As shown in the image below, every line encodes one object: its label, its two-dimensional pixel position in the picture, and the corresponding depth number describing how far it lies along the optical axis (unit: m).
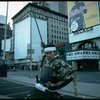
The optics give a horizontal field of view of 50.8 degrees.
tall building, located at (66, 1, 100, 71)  25.83
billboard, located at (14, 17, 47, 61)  48.00
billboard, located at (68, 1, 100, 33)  27.74
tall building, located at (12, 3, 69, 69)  51.02
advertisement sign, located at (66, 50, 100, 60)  24.94
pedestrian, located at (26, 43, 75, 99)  1.88
